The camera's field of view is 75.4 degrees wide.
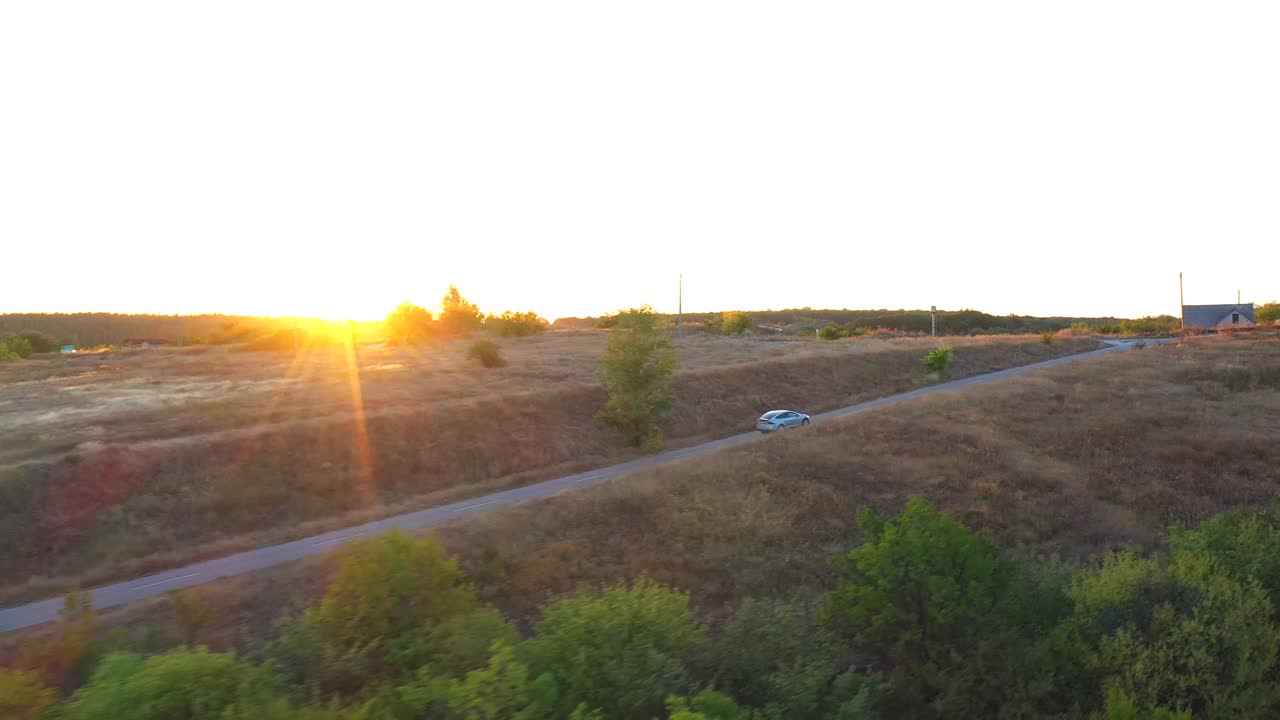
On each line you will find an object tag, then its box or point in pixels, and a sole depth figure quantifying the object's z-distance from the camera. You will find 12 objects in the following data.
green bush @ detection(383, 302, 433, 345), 95.62
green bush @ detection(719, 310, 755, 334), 111.25
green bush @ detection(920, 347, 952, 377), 62.66
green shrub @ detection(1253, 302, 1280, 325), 111.69
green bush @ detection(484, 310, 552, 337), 100.56
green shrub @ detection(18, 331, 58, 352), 86.69
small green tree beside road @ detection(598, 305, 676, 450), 39.97
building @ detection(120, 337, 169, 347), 108.12
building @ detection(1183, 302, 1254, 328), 109.00
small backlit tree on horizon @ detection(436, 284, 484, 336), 102.94
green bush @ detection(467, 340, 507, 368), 60.68
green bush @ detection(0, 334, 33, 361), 75.51
